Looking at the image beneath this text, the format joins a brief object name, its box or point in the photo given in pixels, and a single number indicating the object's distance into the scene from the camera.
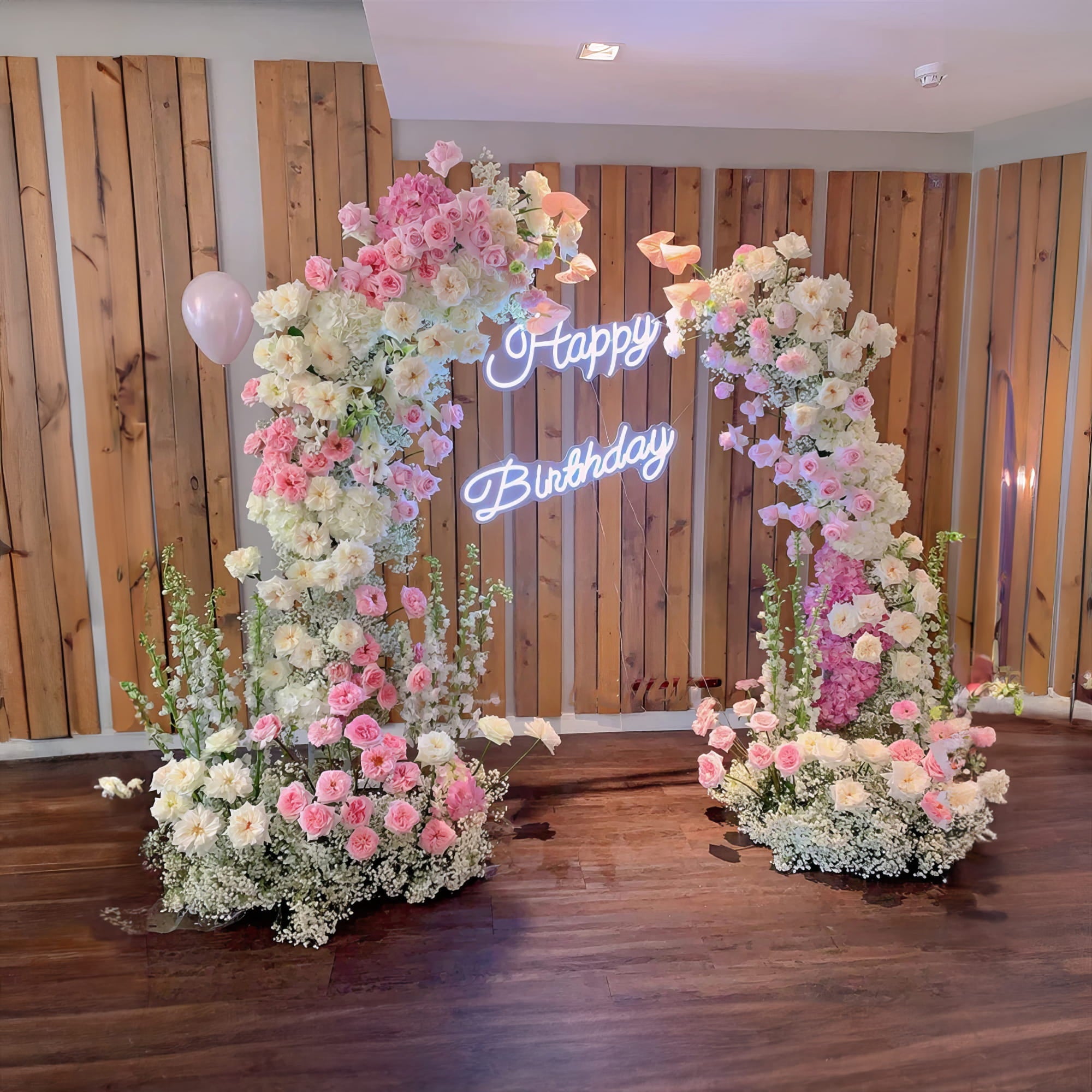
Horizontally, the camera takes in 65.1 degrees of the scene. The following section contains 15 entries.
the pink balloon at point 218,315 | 3.47
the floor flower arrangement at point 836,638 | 3.22
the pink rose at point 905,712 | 3.28
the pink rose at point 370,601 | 2.98
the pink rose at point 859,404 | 3.39
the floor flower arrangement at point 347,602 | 2.82
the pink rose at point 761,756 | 3.34
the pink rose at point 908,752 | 3.16
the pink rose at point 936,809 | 3.08
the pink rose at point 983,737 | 3.37
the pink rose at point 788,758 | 3.20
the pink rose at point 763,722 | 3.36
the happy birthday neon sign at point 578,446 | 4.14
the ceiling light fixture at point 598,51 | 3.06
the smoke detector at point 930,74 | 3.27
